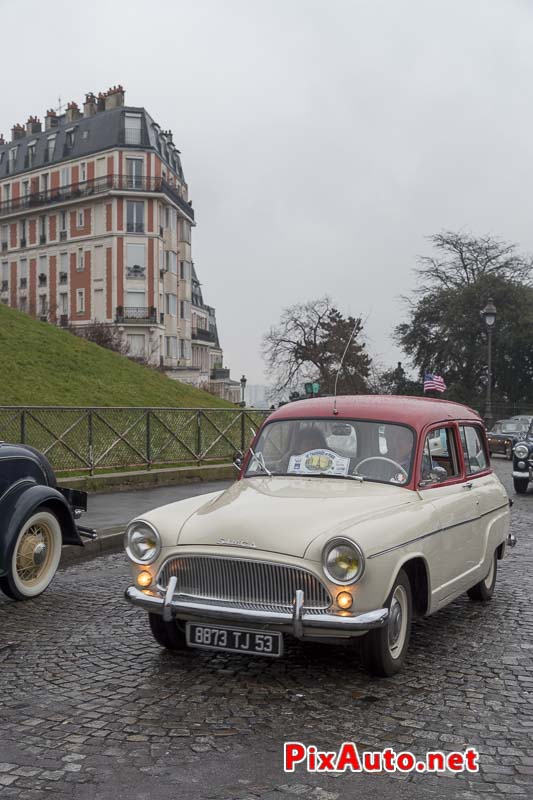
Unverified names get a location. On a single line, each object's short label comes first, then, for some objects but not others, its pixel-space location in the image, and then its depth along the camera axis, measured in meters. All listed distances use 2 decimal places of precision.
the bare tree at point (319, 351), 63.31
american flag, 18.77
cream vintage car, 4.84
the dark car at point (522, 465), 17.09
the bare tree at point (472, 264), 57.81
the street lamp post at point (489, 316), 32.59
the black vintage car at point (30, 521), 7.11
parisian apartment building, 64.94
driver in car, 6.11
